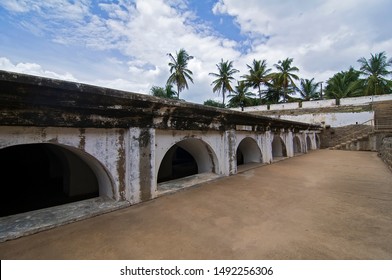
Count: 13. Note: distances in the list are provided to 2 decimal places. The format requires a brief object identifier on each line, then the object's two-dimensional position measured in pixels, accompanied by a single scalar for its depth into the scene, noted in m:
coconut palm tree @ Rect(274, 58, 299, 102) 28.36
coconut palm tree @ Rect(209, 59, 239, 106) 30.78
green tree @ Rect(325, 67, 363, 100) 25.95
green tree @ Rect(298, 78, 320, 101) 32.19
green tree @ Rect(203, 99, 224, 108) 38.61
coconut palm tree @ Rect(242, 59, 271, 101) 29.94
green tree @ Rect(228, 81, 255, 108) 32.69
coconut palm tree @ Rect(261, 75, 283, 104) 31.01
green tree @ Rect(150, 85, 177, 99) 27.00
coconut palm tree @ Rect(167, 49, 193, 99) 27.62
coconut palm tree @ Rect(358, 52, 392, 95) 23.97
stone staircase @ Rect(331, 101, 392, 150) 16.55
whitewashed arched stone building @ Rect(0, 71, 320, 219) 2.78
